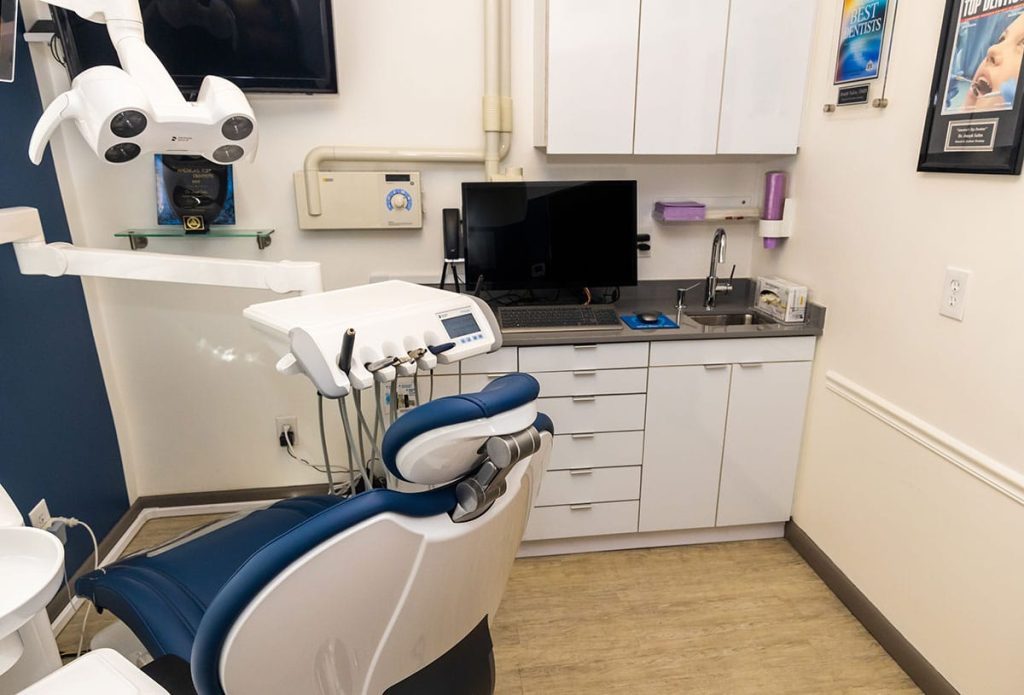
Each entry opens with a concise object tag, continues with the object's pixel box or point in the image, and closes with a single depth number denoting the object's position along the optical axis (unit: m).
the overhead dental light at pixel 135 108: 1.12
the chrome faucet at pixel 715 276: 2.48
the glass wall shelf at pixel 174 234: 2.30
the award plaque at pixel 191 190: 2.26
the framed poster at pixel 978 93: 1.50
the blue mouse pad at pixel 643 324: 2.29
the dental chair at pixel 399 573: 0.79
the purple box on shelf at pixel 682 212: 2.52
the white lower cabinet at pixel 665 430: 2.23
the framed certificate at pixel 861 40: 1.94
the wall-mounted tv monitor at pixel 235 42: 1.97
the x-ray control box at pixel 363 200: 2.35
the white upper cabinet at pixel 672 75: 2.15
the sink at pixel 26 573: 0.94
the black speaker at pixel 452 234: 2.39
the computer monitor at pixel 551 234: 2.33
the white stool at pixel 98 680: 0.87
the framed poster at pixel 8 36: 1.48
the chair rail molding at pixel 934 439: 1.55
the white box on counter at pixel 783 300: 2.29
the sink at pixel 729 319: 2.51
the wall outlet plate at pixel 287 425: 2.67
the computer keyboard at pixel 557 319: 2.24
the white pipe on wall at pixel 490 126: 2.31
